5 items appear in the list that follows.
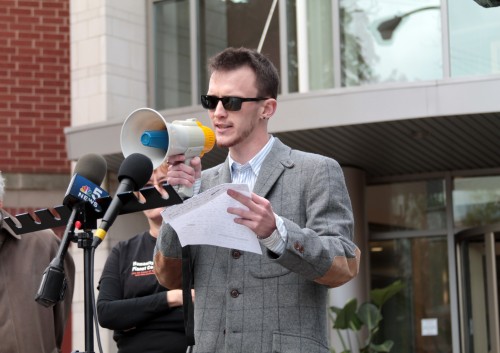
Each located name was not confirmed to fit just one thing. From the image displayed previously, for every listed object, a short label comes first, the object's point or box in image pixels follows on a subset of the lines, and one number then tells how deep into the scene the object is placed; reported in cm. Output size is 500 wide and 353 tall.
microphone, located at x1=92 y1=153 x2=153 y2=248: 374
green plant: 1335
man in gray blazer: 393
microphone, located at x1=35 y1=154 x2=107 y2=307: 362
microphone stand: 363
